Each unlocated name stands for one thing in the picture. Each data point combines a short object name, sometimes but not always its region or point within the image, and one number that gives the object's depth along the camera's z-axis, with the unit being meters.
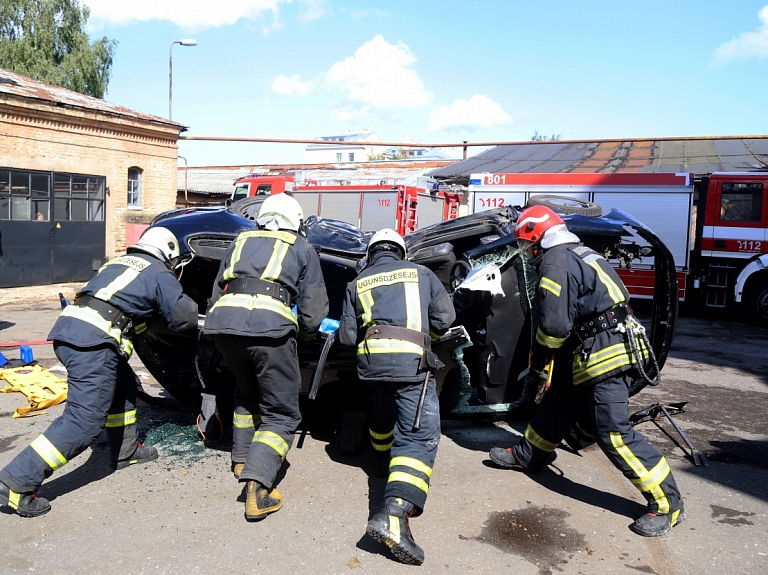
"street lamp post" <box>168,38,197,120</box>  24.30
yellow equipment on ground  5.13
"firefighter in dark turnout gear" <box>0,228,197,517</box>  3.42
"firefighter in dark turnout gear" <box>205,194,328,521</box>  3.50
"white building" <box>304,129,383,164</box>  76.81
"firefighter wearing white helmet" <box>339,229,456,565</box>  3.24
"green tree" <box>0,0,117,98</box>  27.19
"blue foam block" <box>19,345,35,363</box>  6.44
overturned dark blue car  4.31
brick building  13.30
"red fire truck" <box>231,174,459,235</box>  14.05
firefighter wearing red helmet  3.38
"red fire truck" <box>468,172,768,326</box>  10.80
